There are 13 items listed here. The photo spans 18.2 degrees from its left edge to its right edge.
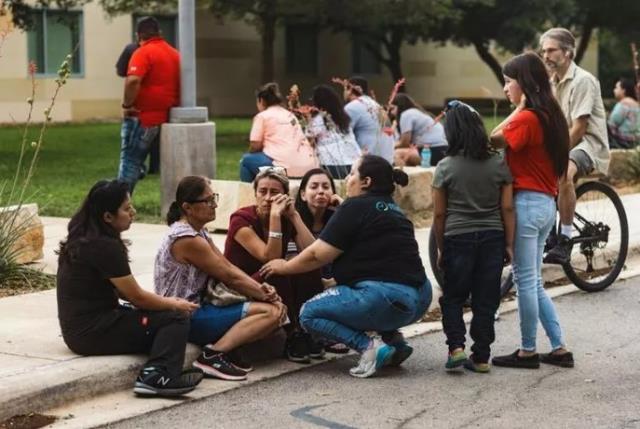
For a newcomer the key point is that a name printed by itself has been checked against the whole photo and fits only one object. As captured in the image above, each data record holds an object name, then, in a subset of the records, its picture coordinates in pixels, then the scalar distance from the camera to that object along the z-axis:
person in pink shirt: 18.08
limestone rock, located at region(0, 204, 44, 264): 14.03
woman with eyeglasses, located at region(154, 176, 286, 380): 10.55
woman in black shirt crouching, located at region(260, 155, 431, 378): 10.52
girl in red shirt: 10.78
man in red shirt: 19.59
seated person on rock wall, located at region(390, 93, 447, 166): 22.11
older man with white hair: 13.73
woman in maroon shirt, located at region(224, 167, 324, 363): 11.18
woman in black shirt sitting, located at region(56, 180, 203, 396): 9.91
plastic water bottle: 22.85
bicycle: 14.54
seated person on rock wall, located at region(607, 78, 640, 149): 26.12
